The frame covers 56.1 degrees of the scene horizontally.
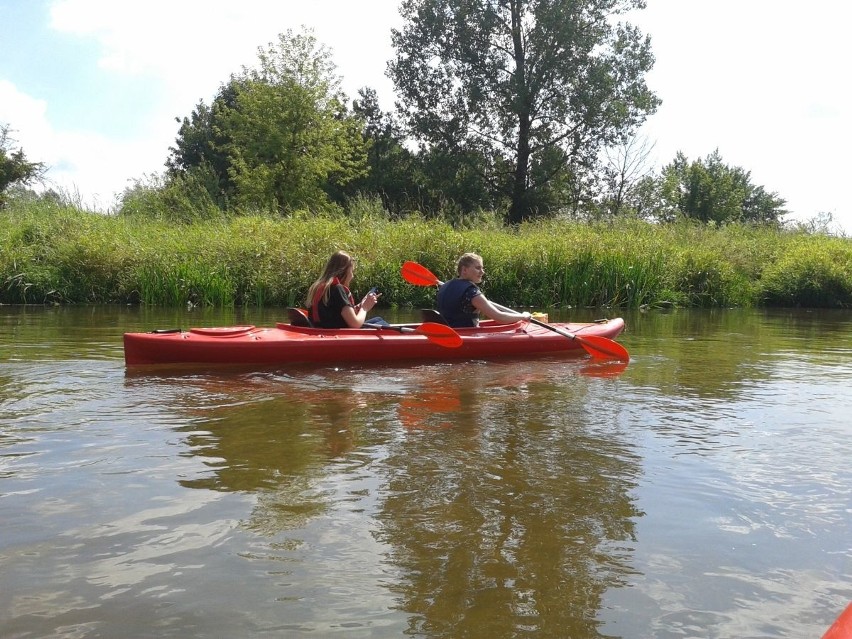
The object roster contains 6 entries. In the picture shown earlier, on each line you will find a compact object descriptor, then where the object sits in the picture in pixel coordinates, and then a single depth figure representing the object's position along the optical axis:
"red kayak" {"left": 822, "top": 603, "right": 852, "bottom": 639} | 1.37
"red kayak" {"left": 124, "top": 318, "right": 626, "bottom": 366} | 6.17
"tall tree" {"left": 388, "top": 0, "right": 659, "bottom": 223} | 25.59
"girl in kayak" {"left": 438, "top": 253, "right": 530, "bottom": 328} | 6.95
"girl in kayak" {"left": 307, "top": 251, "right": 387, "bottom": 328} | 6.54
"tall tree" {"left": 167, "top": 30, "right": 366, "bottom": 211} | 22.77
